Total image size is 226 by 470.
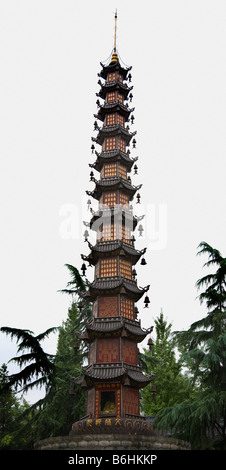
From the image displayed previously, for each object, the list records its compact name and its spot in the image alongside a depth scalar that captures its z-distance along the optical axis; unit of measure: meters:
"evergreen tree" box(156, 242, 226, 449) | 19.95
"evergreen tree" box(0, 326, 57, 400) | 20.88
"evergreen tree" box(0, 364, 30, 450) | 26.88
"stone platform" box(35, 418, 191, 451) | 19.27
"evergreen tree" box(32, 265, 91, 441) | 26.59
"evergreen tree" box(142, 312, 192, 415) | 37.19
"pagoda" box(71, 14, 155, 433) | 24.25
